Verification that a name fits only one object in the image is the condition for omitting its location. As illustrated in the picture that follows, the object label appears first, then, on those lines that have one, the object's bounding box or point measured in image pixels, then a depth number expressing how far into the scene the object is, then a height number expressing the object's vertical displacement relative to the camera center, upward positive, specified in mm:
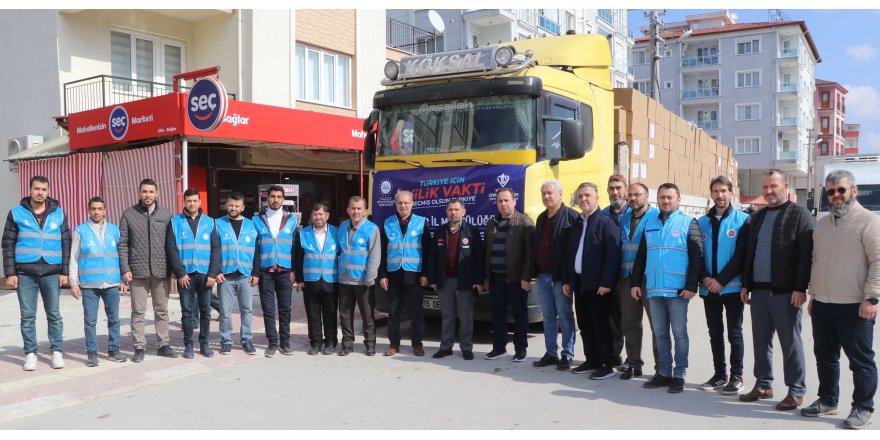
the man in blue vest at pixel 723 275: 5758 -566
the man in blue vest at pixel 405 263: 7707 -580
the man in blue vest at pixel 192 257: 7555 -465
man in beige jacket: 4769 -553
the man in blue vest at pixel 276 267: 7926 -611
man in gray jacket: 7434 -405
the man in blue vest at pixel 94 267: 7270 -533
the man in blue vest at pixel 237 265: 7770 -573
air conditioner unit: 15445 +1620
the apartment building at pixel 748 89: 57281 +9735
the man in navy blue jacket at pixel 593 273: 6480 -609
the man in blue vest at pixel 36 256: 7090 -408
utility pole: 20438 +5163
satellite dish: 17412 +4752
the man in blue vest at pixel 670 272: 5918 -546
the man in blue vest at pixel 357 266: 7758 -601
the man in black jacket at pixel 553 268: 6910 -596
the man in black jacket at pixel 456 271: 7496 -658
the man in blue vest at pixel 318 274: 7840 -695
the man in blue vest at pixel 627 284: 6422 -711
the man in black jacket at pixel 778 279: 5230 -560
